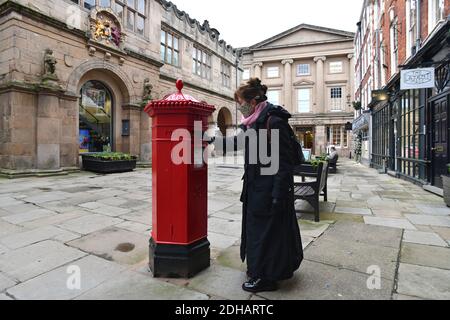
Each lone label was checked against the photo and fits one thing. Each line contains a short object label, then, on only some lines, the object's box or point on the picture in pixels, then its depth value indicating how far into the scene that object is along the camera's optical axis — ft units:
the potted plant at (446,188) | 18.15
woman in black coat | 7.83
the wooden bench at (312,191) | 15.20
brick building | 23.88
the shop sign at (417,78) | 23.93
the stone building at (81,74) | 31.07
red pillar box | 8.73
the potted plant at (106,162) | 36.76
